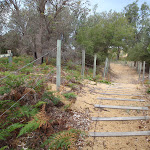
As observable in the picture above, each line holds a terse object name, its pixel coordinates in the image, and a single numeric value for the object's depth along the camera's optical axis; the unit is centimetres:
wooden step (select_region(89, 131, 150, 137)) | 281
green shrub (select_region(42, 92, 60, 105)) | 353
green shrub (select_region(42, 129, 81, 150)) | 219
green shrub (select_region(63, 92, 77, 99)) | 415
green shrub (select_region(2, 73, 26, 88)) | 327
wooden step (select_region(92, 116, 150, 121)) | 342
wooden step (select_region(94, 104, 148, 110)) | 399
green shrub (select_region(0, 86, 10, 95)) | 306
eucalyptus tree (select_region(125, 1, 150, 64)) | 2167
